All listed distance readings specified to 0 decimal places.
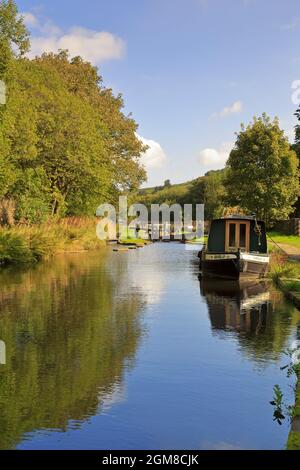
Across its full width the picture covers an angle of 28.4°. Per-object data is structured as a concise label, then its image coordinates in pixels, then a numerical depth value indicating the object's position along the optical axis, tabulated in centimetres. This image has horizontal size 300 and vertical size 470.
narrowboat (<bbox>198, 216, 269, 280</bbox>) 2683
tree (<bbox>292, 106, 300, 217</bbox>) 6481
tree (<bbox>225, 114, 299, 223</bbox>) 5647
